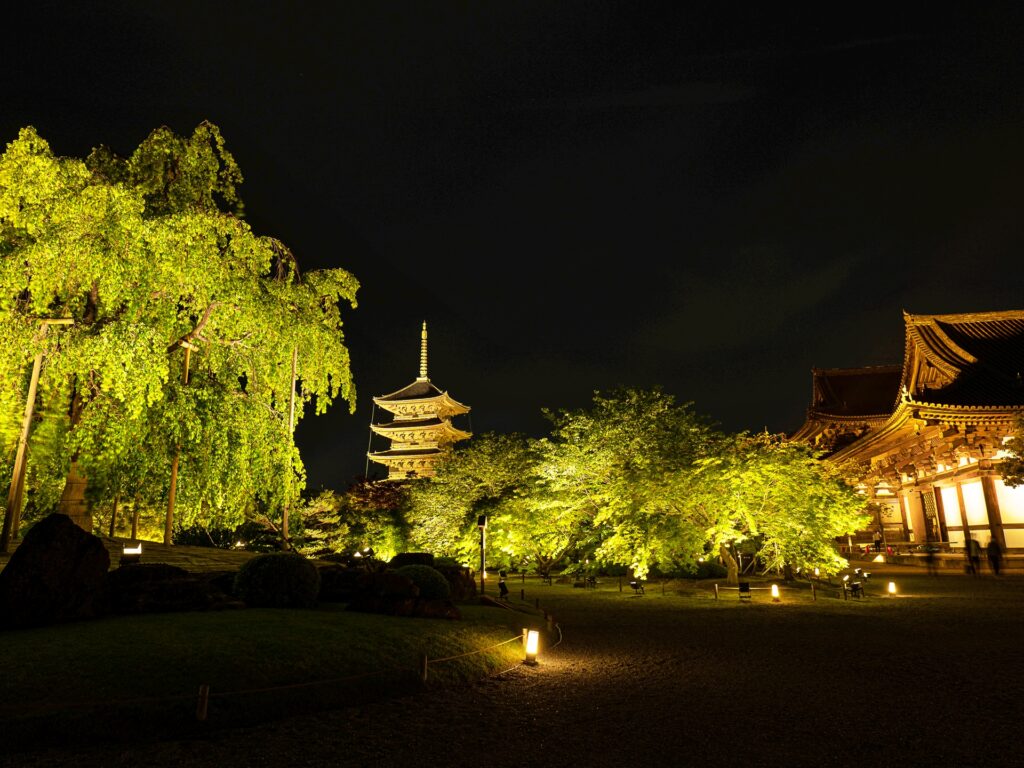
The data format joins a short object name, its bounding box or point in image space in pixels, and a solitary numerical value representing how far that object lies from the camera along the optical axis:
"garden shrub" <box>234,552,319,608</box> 10.09
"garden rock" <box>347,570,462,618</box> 10.19
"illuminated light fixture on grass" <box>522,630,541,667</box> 8.39
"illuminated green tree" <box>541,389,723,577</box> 16.55
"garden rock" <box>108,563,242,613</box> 8.83
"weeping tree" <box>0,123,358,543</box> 9.73
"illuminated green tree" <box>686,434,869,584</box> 15.40
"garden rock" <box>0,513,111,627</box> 7.55
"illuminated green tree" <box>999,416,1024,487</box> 18.02
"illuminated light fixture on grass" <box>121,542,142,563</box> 12.13
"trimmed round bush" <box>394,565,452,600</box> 12.40
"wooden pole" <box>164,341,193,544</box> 11.14
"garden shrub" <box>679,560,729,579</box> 21.02
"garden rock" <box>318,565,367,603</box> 11.59
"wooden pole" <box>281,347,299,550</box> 12.19
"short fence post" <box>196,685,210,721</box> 5.28
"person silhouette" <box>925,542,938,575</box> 21.78
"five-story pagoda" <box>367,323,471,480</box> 56.41
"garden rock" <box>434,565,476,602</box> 13.86
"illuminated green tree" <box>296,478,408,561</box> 29.12
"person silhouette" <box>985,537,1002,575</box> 19.58
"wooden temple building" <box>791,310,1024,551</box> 20.80
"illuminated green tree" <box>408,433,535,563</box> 25.36
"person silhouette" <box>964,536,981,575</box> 20.22
